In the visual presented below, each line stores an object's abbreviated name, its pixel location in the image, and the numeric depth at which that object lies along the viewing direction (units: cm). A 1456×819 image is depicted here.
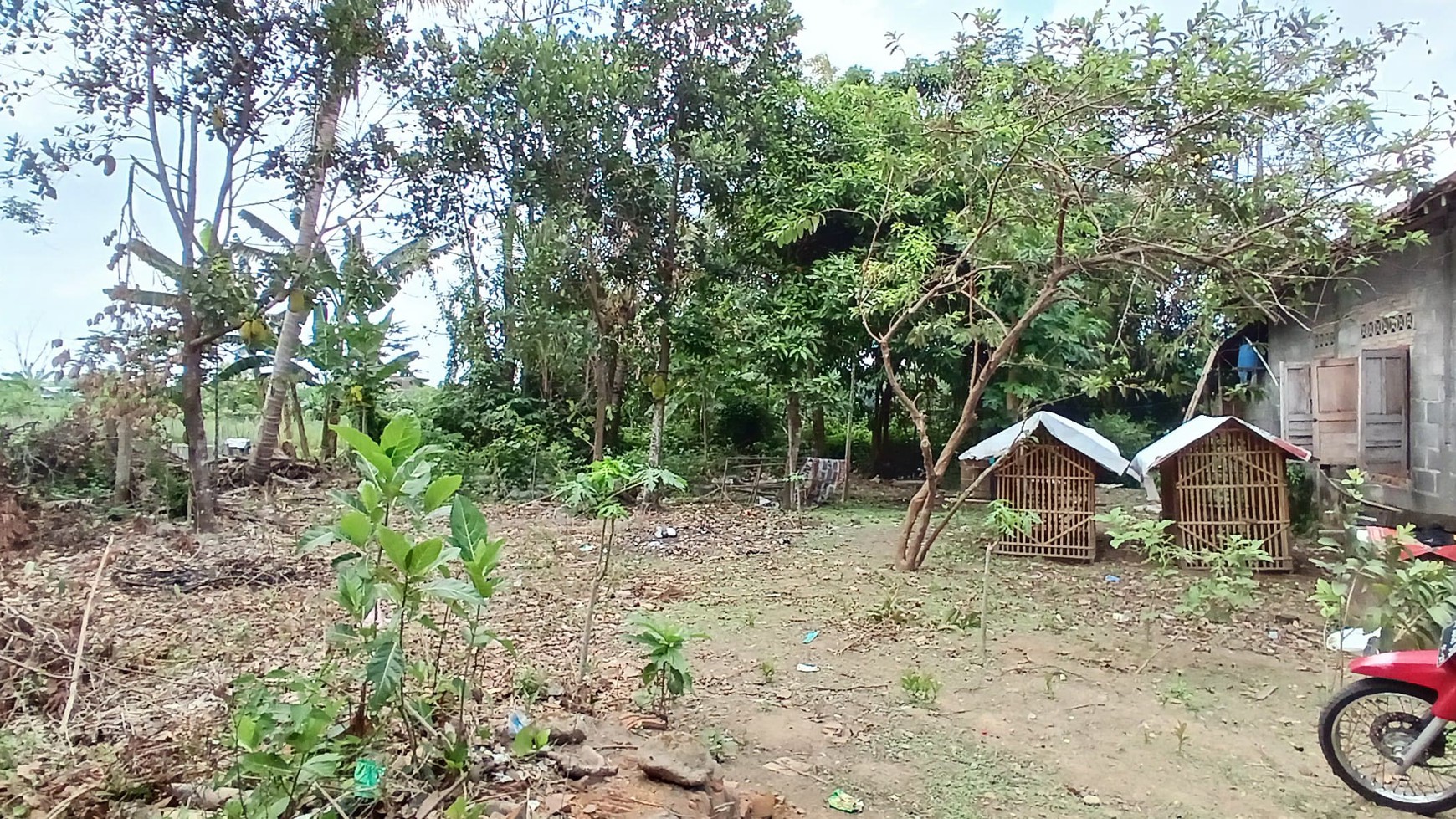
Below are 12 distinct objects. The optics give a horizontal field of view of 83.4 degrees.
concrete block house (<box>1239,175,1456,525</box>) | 620
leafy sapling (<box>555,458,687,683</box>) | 344
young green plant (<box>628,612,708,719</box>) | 332
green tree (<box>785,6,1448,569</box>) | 502
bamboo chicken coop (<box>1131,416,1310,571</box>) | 681
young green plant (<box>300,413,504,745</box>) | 206
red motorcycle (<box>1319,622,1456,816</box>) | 272
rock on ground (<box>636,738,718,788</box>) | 261
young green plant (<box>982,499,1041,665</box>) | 696
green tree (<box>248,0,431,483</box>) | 677
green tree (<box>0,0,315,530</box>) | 630
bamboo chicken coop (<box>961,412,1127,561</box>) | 741
